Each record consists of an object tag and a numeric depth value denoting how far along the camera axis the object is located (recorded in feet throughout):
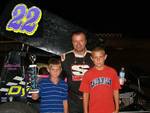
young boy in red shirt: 9.43
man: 10.23
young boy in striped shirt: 10.11
